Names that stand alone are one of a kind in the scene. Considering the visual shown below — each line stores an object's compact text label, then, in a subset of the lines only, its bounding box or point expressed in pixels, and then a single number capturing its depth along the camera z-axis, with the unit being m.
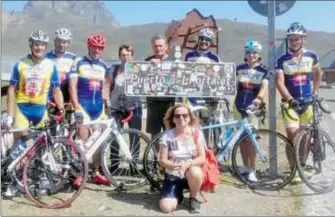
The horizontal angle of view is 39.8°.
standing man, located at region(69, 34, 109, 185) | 5.57
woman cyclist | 5.91
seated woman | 4.89
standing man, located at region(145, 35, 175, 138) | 6.28
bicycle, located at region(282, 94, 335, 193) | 5.63
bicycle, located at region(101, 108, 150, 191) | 5.62
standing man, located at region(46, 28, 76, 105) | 5.91
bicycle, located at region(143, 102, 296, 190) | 5.62
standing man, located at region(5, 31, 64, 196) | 5.26
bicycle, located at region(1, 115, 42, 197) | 5.11
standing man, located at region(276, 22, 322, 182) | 5.73
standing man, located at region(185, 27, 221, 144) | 6.04
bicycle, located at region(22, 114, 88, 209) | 5.09
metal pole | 5.94
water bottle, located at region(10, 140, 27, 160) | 5.14
